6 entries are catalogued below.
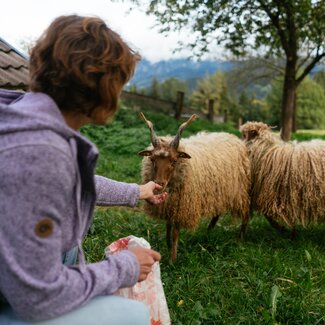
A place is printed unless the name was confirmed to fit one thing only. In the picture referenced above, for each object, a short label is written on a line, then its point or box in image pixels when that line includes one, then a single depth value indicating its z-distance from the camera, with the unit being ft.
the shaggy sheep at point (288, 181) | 15.80
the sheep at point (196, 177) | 13.16
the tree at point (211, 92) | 199.06
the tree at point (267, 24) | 35.60
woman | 4.26
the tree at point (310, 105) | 160.25
